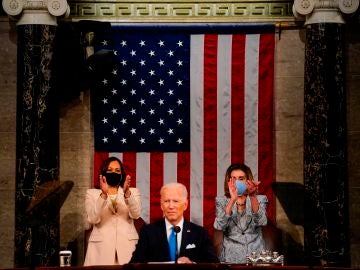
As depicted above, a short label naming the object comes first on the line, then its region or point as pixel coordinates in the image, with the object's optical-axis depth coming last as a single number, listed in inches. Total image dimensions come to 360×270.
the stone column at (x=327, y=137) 420.2
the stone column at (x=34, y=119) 421.7
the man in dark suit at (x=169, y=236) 323.6
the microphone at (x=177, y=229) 284.0
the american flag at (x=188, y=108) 446.3
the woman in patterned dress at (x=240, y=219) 386.9
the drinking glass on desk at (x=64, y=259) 350.6
